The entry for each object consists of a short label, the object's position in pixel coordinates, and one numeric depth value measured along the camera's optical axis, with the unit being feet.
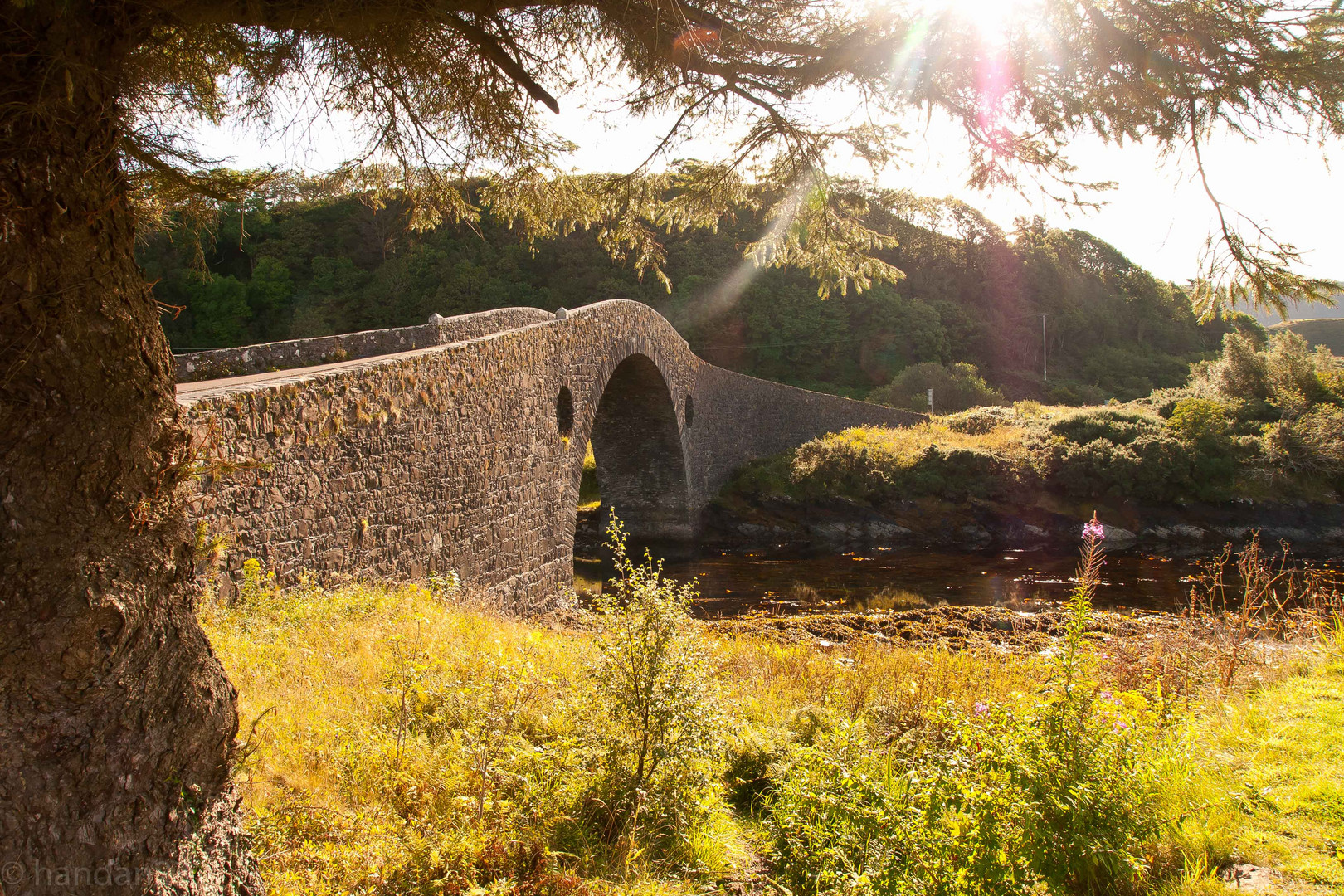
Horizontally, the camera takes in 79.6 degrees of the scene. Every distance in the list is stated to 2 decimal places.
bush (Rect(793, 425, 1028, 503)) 68.69
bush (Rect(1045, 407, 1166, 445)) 69.67
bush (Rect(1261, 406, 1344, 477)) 62.03
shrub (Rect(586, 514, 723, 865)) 11.23
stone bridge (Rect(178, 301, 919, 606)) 19.62
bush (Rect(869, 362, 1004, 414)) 120.47
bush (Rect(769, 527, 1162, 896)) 9.68
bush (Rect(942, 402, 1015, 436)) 85.10
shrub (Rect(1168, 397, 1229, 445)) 66.69
